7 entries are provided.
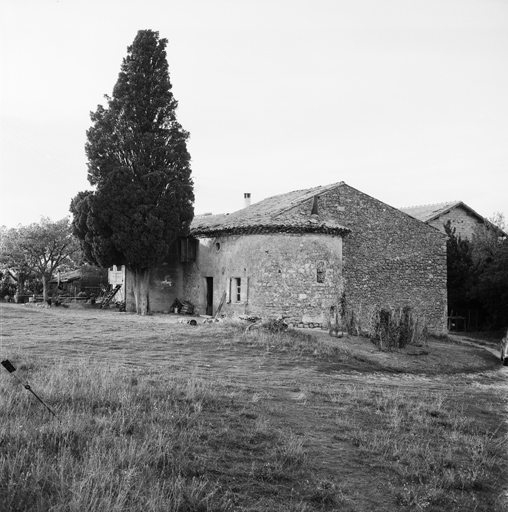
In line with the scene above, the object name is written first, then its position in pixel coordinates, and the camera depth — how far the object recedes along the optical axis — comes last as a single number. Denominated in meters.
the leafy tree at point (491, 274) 27.33
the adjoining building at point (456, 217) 34.03
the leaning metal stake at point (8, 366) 6.44
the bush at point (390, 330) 18.66
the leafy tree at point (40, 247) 35.31
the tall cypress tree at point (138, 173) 23.89
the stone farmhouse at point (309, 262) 21.27
